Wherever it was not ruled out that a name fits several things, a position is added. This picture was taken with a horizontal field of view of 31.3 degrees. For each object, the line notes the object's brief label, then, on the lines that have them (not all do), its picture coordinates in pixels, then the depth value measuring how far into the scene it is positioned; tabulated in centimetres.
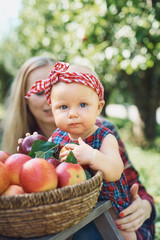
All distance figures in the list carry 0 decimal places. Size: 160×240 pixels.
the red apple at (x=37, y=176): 117
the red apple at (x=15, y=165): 131
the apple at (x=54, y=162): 141
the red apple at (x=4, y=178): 121
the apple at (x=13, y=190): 122
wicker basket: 110
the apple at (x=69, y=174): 125
